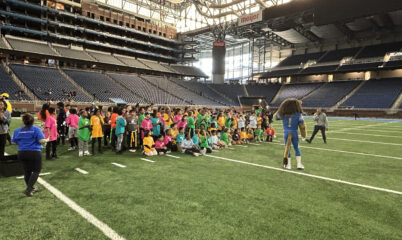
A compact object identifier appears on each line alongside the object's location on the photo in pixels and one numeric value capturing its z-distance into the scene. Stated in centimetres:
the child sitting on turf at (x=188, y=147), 967
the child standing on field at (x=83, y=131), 886
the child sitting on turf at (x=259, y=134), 1359
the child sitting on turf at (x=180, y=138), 1016
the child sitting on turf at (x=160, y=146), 967
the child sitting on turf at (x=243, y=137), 1281
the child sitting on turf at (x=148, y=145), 935
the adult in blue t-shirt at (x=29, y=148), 483
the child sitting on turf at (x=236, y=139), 1243
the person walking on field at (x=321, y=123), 1288
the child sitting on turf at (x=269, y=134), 1362
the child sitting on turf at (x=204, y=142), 1002
